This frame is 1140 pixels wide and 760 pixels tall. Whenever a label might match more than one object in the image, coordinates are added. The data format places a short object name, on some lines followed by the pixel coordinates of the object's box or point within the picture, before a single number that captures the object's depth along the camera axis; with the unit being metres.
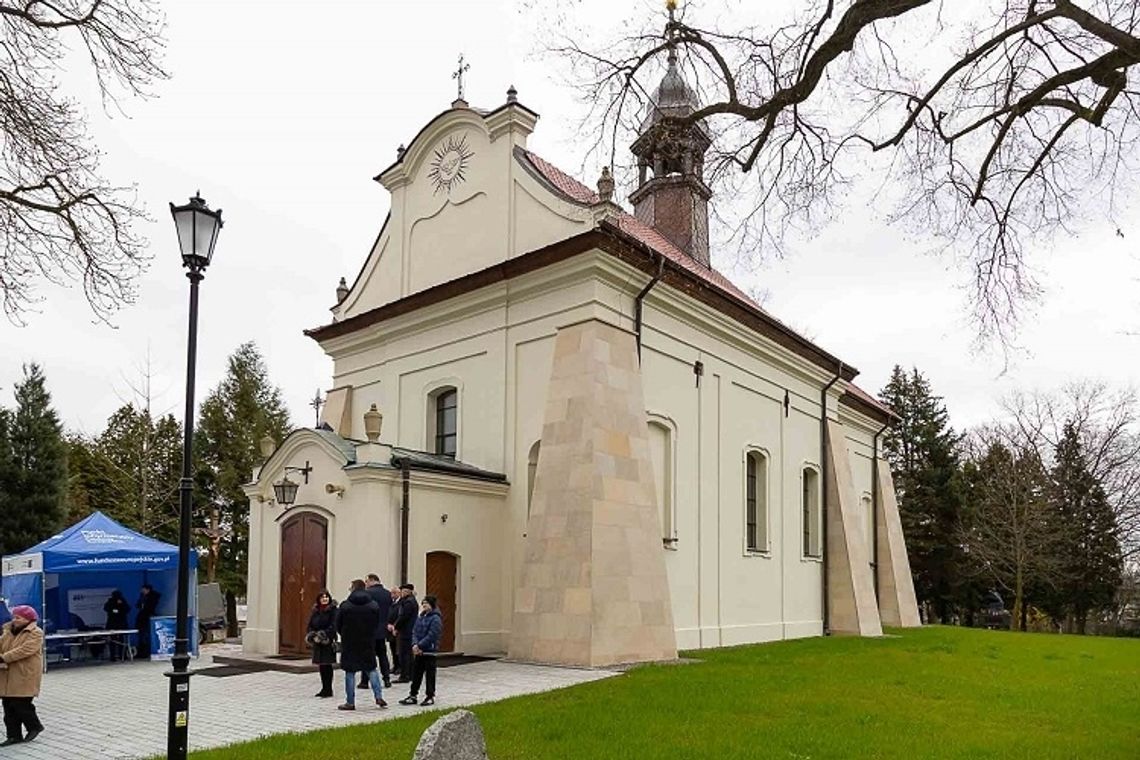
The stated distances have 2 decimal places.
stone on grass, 5.62
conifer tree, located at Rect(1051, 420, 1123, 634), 43.88
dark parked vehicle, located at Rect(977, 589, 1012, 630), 42.62
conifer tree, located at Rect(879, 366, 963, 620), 46.56
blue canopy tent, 17.64
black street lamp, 7.68
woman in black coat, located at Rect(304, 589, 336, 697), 12.70
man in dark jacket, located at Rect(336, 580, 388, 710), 11.66
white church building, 16.47
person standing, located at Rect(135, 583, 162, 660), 19.55
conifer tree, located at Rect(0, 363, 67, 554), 36.94
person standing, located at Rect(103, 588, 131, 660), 19.36
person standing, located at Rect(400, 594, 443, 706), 11.98
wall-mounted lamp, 17.61
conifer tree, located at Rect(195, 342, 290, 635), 37.97
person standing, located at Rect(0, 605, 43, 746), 9.96
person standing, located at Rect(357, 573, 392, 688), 13.66
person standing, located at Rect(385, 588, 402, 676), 13.86
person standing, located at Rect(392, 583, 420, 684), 13.51
